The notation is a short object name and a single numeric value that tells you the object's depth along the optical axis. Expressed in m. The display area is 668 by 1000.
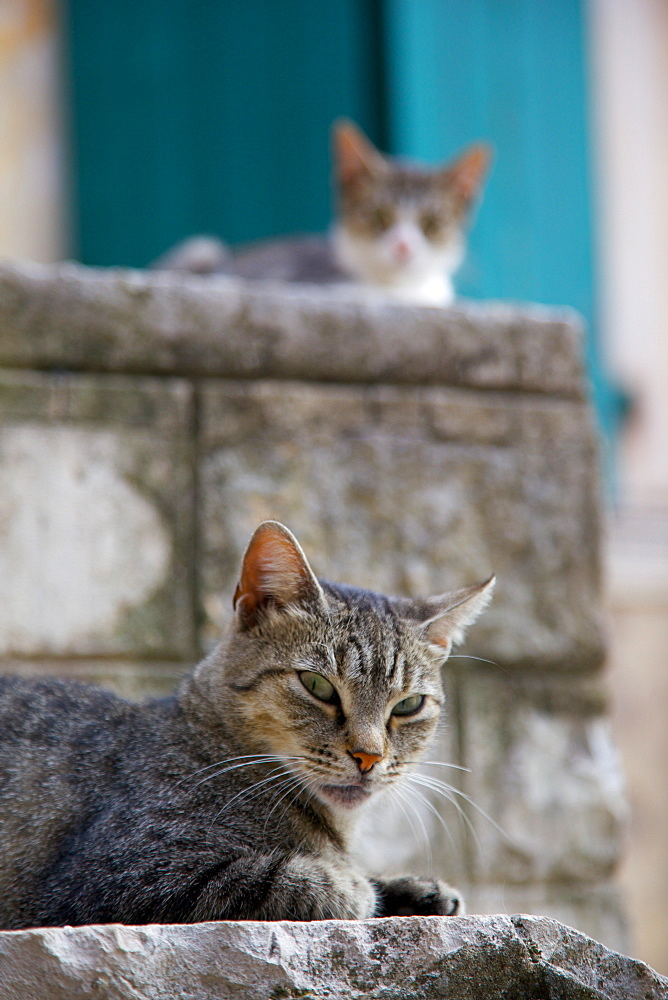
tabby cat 3.51
